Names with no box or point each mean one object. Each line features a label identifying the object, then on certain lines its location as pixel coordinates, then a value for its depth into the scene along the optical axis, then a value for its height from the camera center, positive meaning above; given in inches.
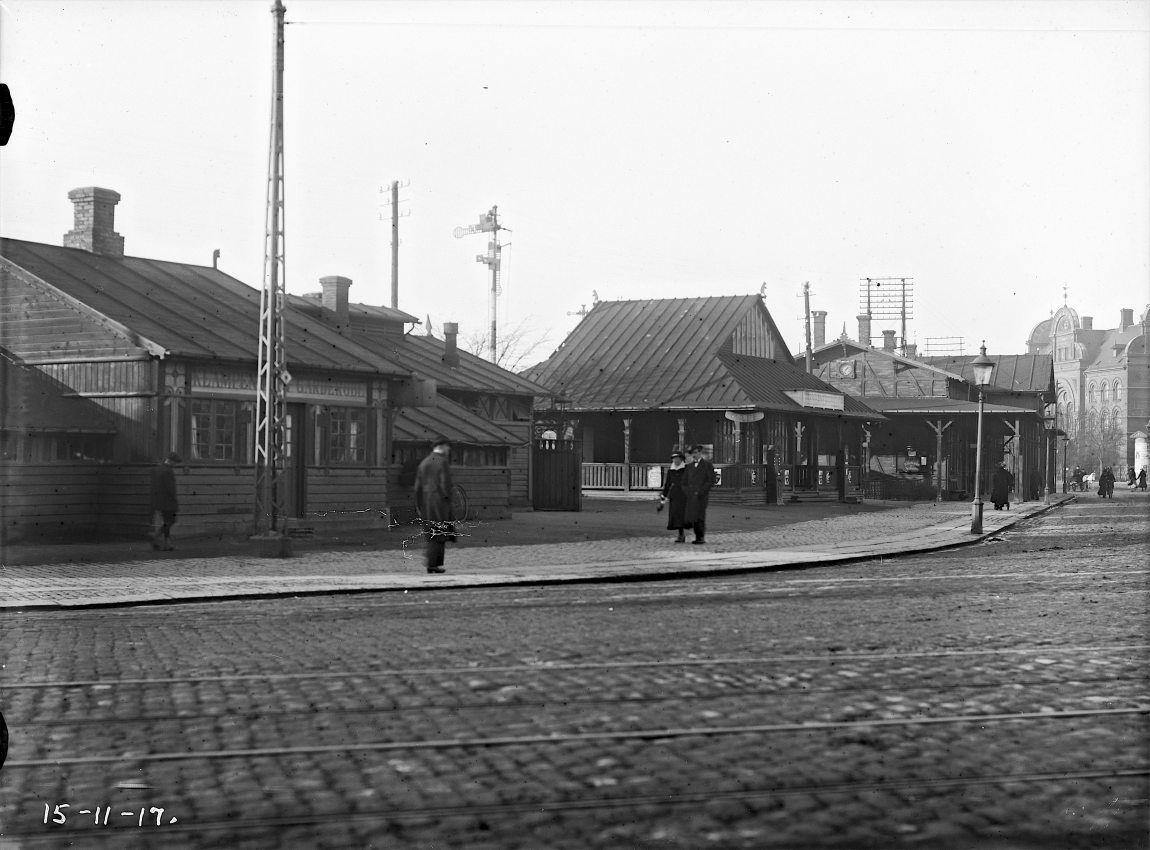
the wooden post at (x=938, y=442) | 2011.2 +28.2
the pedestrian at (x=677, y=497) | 927.0 -26.2
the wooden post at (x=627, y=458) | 1738.4 +0.9
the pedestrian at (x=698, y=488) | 898.1 -19.5
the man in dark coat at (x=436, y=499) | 665.6 -20.6
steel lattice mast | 741.3 +67.6
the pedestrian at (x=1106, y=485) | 2476.6 -42.6
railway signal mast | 2282.2 +391.0
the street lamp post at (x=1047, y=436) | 2110.2 +45.4
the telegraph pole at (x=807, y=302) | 2404.0 +289.0
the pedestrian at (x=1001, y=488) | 1643.7 -32.7
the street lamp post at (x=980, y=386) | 1151.6 +66.9
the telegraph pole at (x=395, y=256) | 1979.6 +298.1
